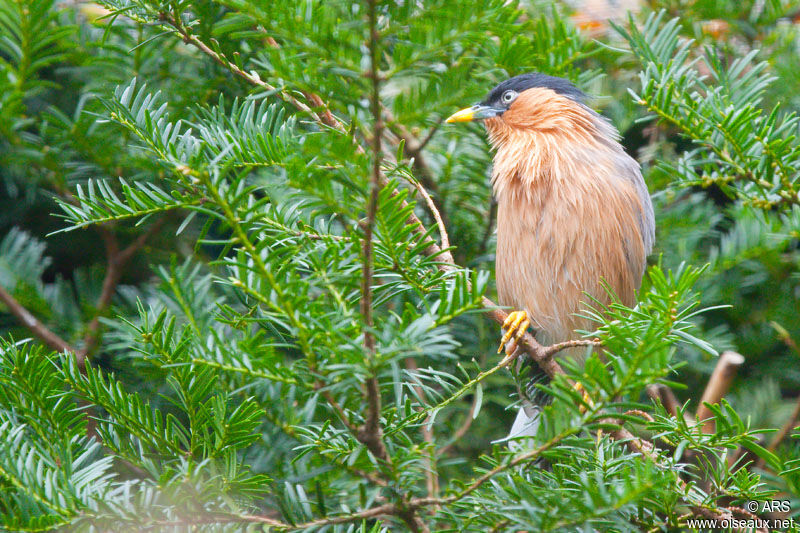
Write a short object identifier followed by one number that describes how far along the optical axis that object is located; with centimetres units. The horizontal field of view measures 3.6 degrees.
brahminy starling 542
